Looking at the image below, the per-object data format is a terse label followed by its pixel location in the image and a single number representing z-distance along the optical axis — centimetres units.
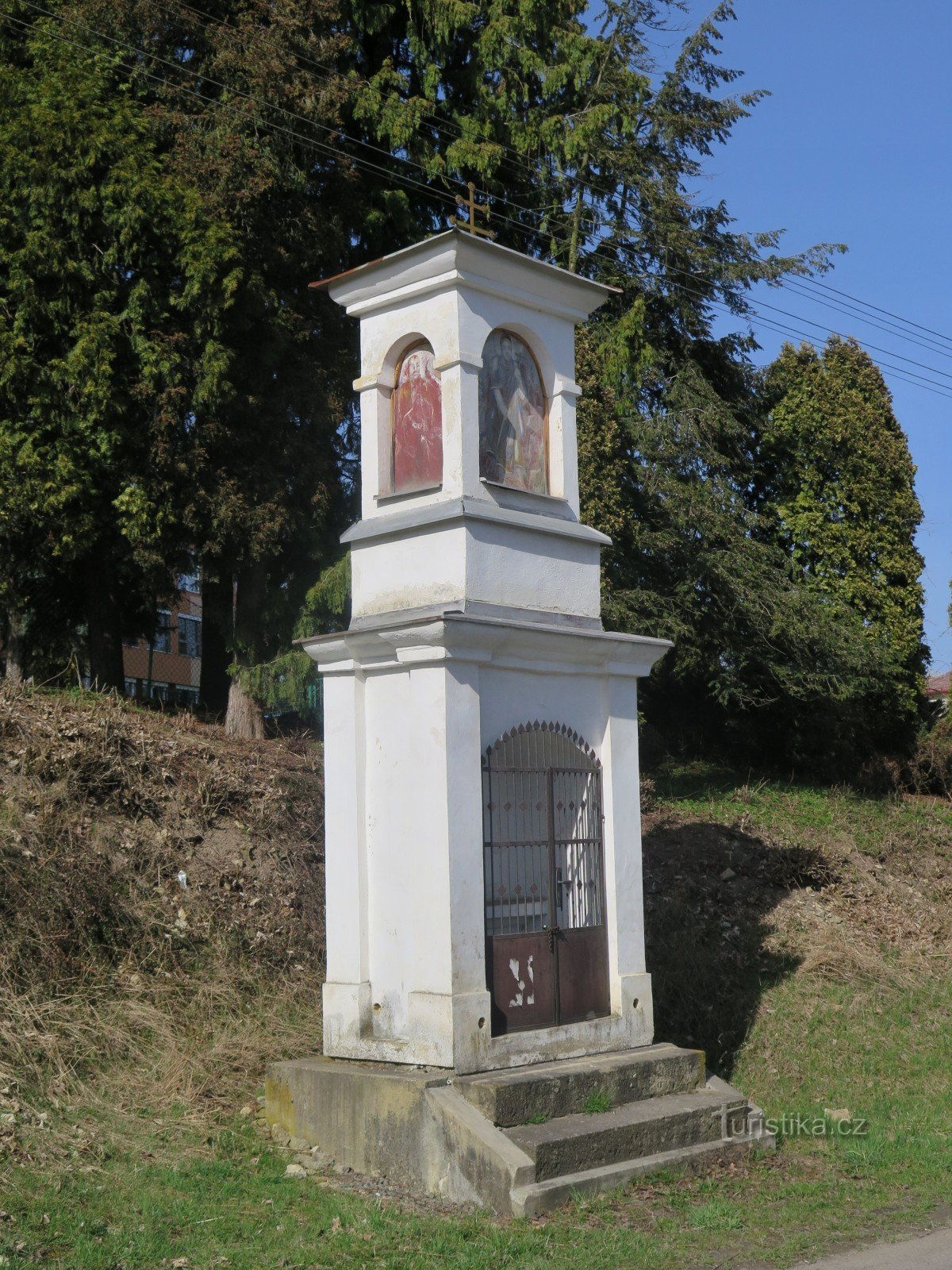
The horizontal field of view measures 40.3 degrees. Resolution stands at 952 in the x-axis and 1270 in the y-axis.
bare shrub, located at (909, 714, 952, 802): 2048
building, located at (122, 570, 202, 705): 4862
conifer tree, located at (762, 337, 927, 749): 1938
